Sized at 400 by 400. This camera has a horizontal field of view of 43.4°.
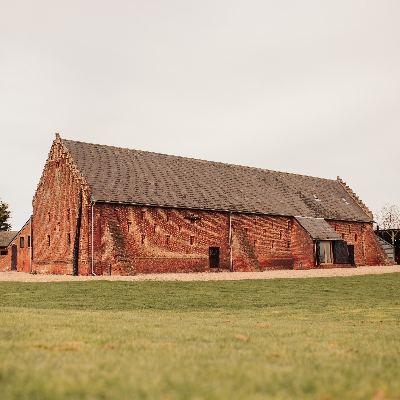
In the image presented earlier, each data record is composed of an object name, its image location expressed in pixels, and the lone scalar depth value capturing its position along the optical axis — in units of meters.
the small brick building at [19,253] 48.01
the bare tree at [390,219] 99.56
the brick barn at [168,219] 39.88
